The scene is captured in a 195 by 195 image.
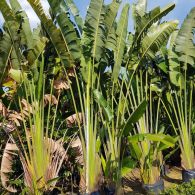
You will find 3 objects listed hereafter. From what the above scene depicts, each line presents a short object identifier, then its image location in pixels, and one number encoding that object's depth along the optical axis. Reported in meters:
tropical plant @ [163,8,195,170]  5.17
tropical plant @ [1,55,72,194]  3.86
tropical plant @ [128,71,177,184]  4.02
